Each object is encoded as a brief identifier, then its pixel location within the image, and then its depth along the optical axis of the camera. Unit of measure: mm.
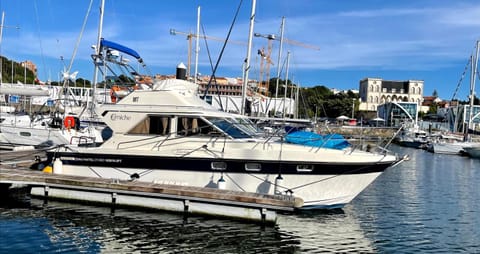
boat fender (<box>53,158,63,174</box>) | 14781
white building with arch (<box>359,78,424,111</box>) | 159125
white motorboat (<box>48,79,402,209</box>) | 13312
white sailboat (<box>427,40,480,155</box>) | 54750
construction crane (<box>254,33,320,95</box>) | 68875
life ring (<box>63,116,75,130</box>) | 25047
